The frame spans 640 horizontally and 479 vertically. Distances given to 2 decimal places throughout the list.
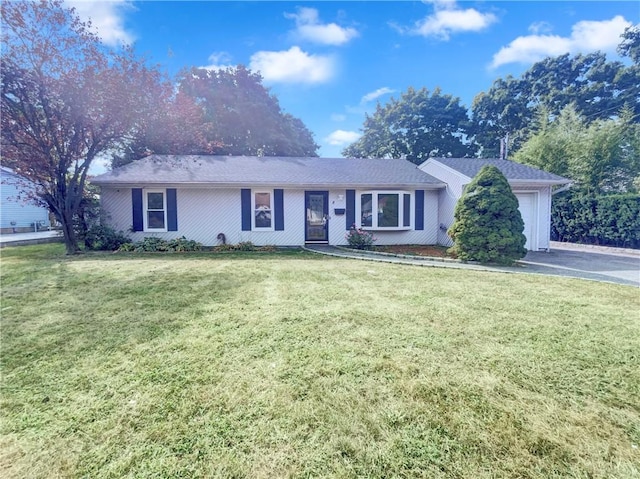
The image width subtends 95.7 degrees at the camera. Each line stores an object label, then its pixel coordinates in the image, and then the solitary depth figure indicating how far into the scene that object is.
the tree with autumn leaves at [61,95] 7.41
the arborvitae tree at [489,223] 7.50
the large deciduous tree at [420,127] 23.06
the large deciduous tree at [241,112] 20.12
